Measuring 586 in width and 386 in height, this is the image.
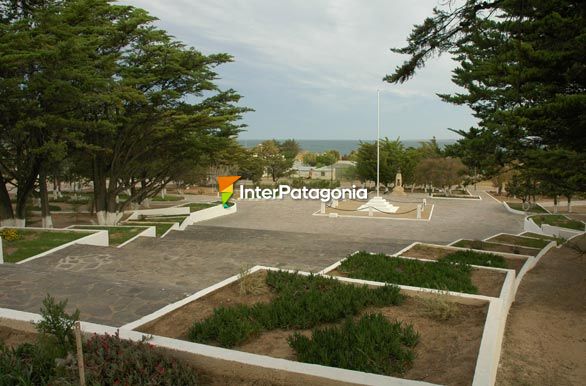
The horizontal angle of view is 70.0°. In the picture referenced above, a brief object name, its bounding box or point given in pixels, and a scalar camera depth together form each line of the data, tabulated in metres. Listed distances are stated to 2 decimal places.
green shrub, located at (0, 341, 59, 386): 3.50
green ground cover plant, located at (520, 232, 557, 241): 18.48
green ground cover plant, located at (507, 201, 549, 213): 31.53
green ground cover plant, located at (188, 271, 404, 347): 4.66
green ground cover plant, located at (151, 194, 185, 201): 40.76
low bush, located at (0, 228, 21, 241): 12.22
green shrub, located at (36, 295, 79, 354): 4.06
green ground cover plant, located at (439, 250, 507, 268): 9.34
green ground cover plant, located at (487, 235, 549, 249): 14.97
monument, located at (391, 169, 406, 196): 45.91
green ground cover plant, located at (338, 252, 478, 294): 6.93
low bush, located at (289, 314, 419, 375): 3.86
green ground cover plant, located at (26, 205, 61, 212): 27.43
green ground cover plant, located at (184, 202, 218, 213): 28.90
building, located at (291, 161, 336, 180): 67.81
